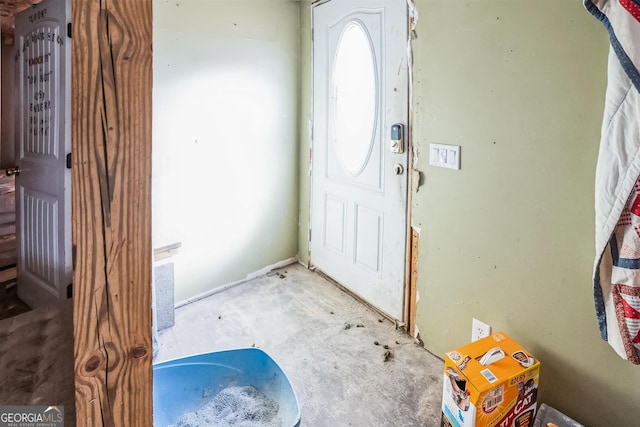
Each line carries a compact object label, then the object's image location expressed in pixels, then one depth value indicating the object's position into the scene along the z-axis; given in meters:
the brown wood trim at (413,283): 2.19
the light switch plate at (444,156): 1.87
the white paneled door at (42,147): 1.01
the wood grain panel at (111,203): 0.49
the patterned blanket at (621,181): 1.15
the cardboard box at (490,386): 1.37
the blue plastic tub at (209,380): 1.62
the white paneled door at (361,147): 2.25
